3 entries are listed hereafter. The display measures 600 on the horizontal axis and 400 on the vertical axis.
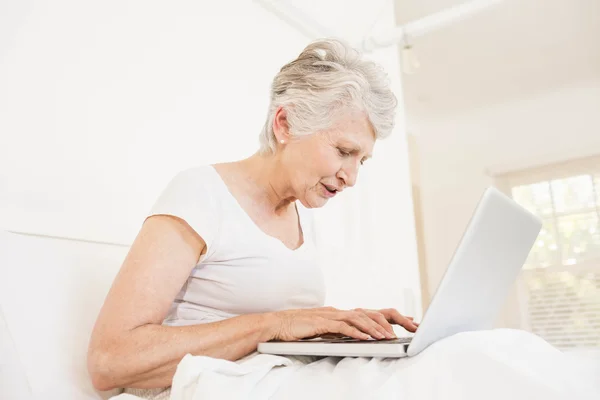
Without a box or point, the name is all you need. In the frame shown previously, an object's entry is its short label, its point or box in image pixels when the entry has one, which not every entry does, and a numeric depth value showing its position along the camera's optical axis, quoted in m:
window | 4.78
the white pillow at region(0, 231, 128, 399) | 1.07
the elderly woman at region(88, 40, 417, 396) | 0.99
